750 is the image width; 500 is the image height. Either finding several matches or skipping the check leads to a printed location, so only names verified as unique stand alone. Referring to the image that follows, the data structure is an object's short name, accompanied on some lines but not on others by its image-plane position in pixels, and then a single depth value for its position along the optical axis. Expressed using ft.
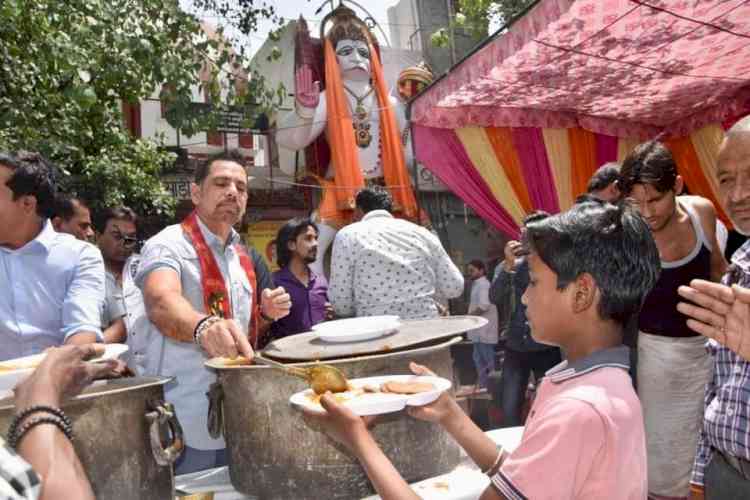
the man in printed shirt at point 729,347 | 4.41
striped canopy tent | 13.35
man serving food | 6.14
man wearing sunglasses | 12.40
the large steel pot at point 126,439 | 4.03
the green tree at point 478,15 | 33.12
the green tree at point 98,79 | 13.69
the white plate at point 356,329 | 5.51
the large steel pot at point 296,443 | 4.66
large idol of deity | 27.48
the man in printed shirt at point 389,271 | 10.91
